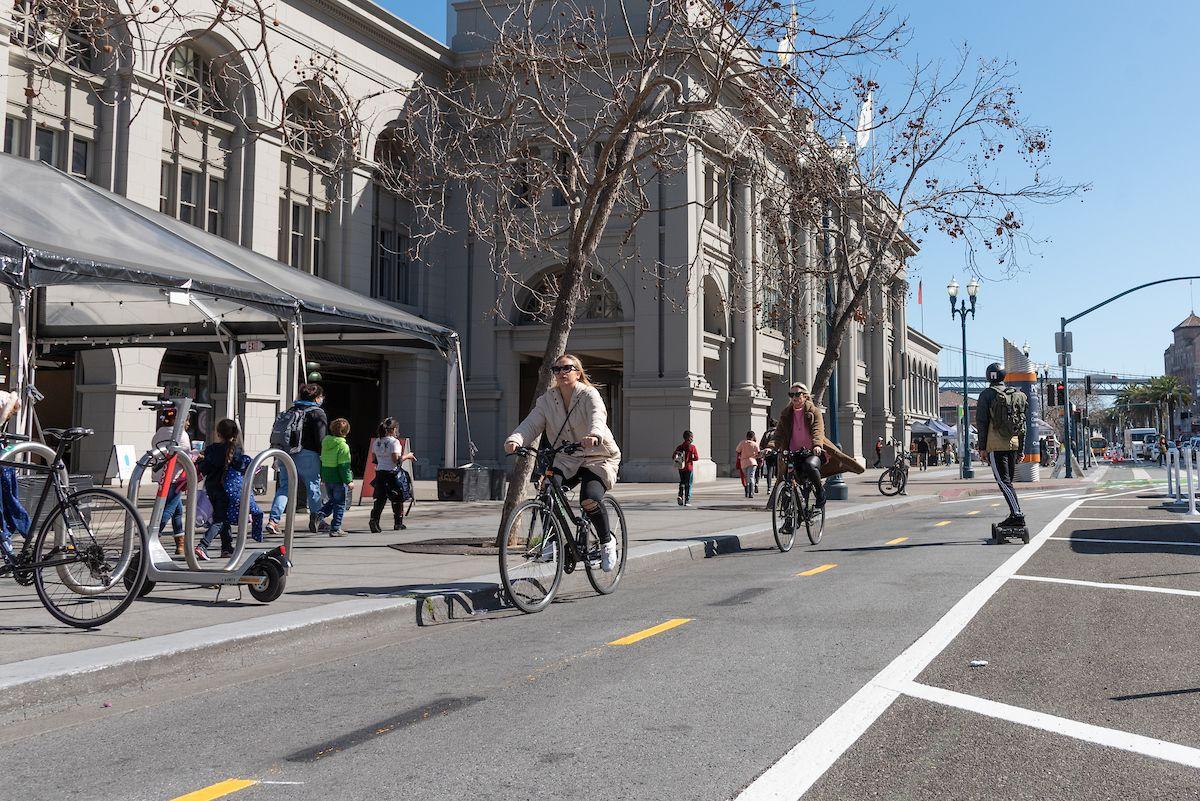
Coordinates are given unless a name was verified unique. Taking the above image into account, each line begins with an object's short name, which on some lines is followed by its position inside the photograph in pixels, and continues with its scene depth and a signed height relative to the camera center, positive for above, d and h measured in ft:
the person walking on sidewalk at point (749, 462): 81.10 -0.33
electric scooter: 23.89 -2.32
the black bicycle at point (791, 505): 40.55 -1.85
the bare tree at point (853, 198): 61.05 +16.09
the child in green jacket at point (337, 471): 45.29 -0.67
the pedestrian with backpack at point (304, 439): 40.50 +0.69
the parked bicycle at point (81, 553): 21.16 -1.98
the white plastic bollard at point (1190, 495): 55.93 -1.91
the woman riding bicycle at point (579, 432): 26.76 +0.64
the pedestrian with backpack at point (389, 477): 47.44 -0.92
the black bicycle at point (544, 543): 25.20 -2.13
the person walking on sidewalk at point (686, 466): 69.92 -0.57
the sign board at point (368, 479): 57.03 -1.29
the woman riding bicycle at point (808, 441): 40.96 +0.66
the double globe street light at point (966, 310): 131.75 +18.82
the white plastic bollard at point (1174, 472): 68.18 -0.95
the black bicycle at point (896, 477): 88.02 -1.60
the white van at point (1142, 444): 355.15 +5.48
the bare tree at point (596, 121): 39.99 +14.30
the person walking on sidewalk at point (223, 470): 32.65 -0.43
